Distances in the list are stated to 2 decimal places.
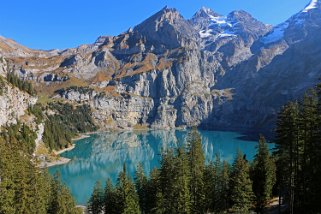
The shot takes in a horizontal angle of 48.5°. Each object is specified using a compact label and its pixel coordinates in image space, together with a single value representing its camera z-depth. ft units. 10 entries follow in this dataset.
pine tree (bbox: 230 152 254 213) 171.94
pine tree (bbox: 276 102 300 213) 154.61
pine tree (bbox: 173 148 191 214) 167.02
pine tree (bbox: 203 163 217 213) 200.34
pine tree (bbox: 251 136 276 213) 214.20
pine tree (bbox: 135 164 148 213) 241.55
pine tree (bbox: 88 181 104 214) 252.30
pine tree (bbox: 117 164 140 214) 200.02
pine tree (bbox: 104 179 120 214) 225.60
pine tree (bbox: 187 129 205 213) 188.34
